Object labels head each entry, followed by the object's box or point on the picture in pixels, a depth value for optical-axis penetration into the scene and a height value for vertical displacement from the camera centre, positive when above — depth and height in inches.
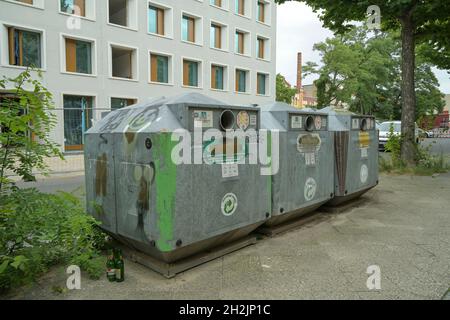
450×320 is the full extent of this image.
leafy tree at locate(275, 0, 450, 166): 352.5 +126.7
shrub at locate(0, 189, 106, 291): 103.4 -30.2
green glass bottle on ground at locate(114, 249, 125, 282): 114.2 -42.2
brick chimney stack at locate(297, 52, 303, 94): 2120.1 +418.3
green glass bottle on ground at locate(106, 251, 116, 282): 114.7 -43.8
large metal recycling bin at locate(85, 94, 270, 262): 110.1 -16.1
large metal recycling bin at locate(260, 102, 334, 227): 157.2 -10.7
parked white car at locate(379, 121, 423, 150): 696.6 +18.0
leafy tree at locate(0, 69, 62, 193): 106.2 +2.2
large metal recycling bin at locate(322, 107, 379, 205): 199.2 -8.9
